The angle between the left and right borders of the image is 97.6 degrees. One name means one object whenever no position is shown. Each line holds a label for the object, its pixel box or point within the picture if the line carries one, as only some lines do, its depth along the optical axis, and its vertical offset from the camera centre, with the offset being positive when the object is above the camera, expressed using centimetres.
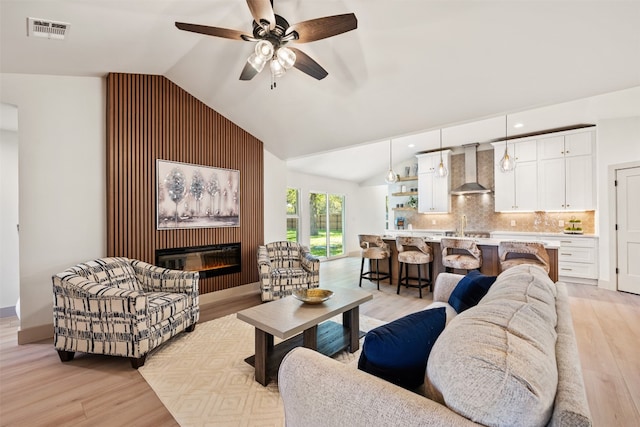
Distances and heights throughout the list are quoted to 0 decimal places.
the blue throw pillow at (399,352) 106 -53
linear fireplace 377 -64
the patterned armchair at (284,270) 392 -83
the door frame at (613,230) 453 -26
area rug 180 -128
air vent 226 +155
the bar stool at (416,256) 425 -63
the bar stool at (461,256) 380 -60
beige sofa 69 -48
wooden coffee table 206 -83
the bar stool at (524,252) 338 -48
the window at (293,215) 719 -1
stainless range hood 650 +114
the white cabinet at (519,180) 564 +71
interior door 432 -22
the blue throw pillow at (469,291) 205 -58
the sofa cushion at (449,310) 209 -75
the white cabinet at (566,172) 507 +80
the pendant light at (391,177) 527 +71
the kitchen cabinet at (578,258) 484 -78
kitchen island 358 -66
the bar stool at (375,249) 465 -59
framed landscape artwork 369 +27
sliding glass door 778 -28
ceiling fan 190 +135
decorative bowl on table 242 -73
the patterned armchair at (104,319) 231 -88
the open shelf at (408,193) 746 +57
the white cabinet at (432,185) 682 +73
